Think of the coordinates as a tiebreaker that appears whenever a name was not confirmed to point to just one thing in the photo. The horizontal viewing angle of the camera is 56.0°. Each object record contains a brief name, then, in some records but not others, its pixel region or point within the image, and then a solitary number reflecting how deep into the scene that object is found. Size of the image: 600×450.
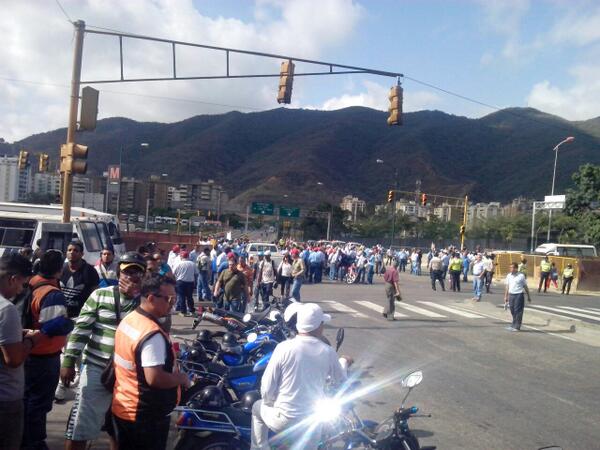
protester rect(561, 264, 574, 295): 26.53
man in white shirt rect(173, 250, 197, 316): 13.49
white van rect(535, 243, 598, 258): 38.00
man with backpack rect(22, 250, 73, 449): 4.31
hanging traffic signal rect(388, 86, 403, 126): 14.71
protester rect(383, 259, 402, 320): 14.39
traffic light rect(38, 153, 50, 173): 20.95
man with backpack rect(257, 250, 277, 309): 16.47
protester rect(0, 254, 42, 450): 3.49
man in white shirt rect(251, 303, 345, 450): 3.72
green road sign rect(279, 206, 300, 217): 73.25
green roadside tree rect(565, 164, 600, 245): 40.09
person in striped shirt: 4.12
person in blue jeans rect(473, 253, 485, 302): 20.27
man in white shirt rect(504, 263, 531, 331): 13.46
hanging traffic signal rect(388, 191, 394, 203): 38.47
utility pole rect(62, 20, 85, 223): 12.26
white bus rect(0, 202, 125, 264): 15.92
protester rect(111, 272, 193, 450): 3.34
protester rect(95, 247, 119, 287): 7.19
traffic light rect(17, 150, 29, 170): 22.28
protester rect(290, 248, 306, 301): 16.47
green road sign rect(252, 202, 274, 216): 73.19
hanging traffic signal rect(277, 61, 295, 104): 13.72
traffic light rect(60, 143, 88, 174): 12.01
